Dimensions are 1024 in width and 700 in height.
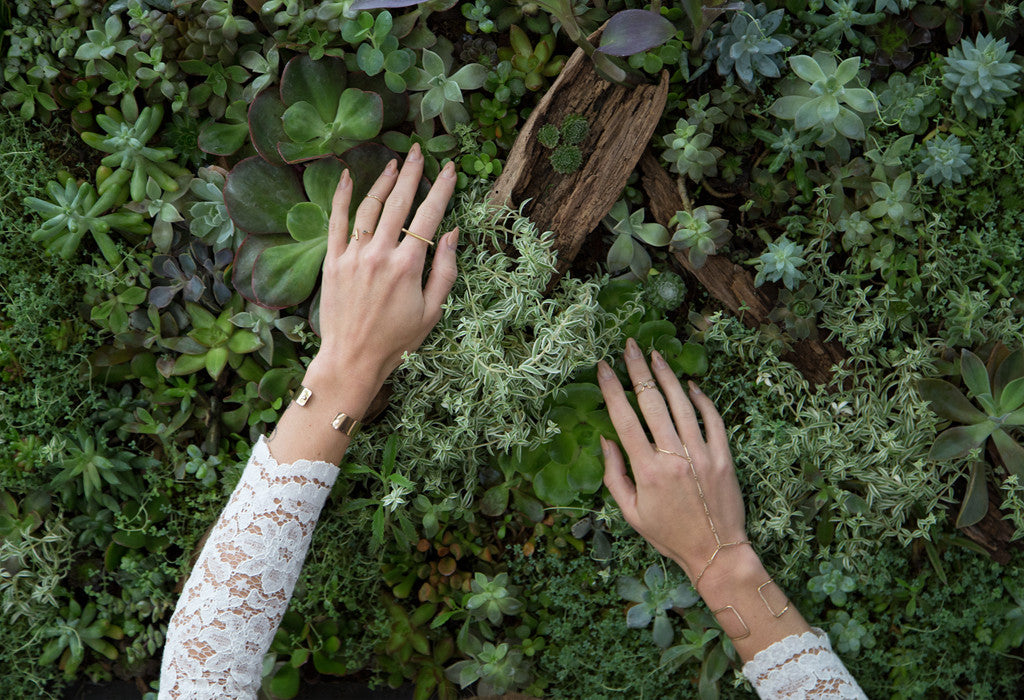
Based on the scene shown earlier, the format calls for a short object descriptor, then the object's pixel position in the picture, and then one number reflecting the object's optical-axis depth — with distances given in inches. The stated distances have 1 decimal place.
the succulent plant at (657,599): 32.1
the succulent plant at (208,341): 32.7
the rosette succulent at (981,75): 30.3
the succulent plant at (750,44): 30.1
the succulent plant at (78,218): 31.6
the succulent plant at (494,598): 32.1
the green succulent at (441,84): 30.5
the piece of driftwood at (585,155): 30.9
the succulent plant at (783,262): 30.6
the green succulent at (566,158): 30.9
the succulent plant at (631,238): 31.5
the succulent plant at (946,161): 30.6
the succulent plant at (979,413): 30.7
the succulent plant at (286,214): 30.8
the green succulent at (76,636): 33.1
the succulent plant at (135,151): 31.5
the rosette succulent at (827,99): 30.0
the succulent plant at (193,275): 32.4
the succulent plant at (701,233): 30.9
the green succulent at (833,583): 31.7
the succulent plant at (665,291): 32.0
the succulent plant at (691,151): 30.7
